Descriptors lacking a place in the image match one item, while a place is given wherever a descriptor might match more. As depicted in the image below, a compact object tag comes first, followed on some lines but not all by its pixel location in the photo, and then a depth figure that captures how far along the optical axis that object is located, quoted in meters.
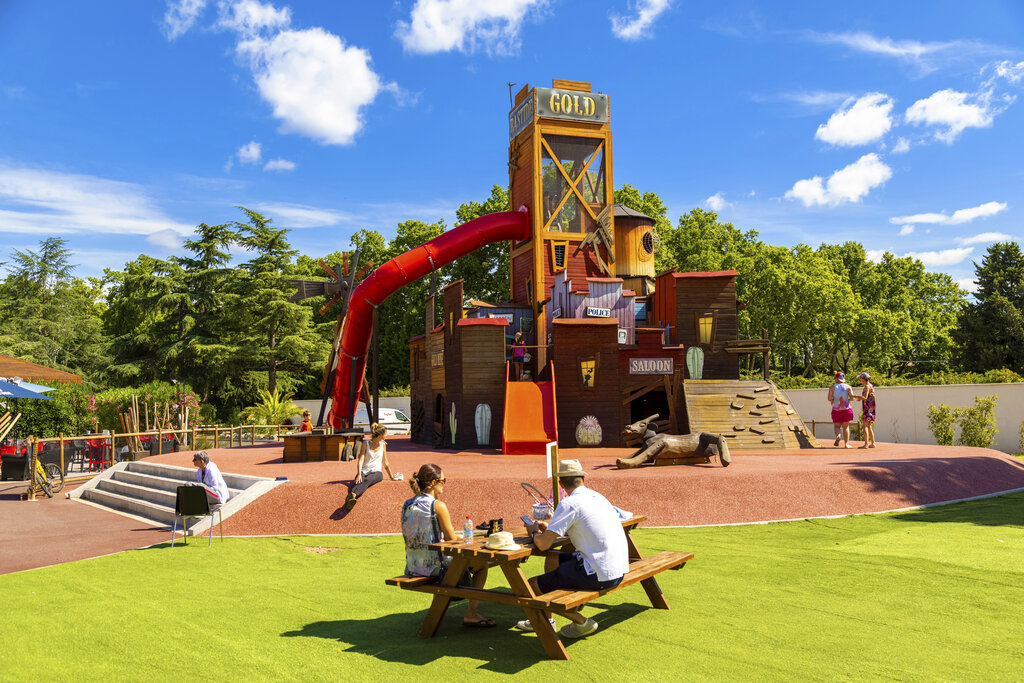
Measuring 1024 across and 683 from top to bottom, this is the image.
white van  32.88
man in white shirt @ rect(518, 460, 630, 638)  5.74
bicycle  16.70
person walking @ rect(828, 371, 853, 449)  18.52
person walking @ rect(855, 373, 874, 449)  17.66
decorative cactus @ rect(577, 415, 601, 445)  19.92
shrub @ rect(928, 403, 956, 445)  23.73
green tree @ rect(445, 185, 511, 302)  45.84
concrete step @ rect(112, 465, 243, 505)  15.07
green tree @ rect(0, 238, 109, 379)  48.19
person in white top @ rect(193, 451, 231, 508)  11.30
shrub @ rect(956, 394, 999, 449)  23.09
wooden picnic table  5.56
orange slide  18.83
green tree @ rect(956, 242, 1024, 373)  40.31
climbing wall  19.31
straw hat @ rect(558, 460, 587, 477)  5.97
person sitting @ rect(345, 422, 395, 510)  12.04
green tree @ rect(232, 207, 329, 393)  44.62
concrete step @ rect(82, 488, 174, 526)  13.64
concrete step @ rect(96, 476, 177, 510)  14.45
